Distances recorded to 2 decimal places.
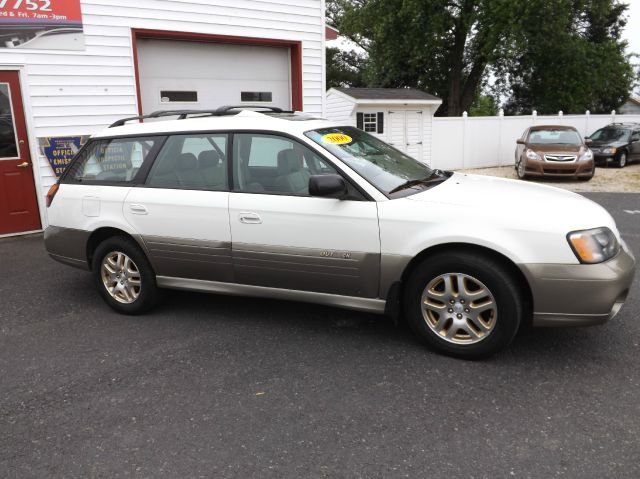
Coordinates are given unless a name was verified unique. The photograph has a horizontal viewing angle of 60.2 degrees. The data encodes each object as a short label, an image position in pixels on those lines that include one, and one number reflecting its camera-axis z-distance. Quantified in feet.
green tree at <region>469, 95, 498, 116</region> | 132.59
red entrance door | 24.29
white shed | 57.77
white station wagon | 11.34
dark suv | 59.26
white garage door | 28.53
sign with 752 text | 23.41
